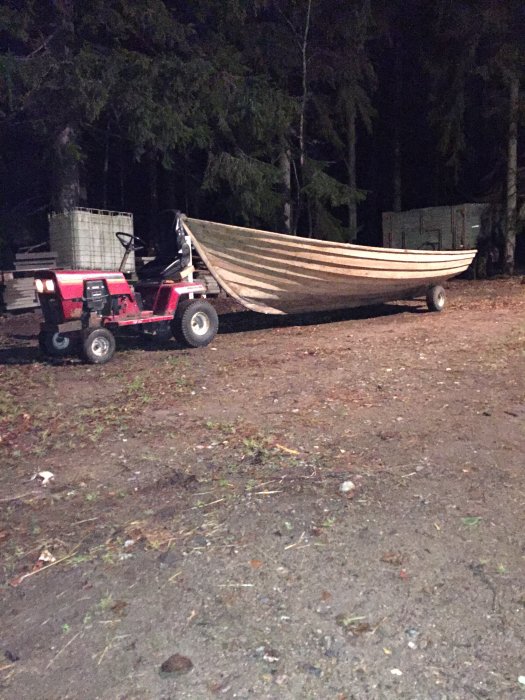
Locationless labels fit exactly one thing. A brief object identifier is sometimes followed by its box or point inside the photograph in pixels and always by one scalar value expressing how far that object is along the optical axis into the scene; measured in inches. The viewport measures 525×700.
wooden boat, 356.8
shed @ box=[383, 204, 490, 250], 676.7
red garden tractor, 299.3
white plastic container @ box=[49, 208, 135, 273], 496.1
